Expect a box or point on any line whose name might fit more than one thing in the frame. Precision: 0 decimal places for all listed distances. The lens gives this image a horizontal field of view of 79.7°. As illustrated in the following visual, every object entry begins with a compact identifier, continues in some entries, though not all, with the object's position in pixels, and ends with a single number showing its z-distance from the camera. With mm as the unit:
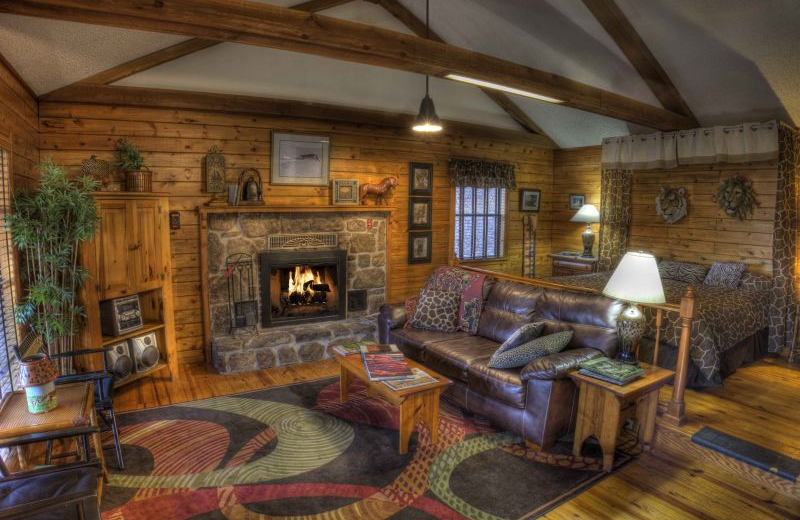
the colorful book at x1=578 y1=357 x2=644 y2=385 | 2754
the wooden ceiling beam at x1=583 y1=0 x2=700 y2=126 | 4102
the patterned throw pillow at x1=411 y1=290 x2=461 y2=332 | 4176
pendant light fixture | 3867
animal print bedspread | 3920
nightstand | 6656
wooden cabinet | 3598
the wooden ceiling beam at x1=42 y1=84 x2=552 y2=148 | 3934
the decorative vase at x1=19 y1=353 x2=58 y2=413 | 2258
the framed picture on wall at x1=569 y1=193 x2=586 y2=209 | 7049
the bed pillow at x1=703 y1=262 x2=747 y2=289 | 5160
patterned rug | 2504
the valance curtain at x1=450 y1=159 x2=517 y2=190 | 6145
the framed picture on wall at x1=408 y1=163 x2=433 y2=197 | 5844
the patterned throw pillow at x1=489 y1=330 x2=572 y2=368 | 3141
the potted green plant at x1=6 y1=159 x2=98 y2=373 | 3037
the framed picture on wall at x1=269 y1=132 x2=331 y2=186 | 4875
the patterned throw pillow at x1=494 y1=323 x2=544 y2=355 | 3301
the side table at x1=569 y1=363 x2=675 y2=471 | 2756
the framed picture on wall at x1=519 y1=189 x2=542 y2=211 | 7016
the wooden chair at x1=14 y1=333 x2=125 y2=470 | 2823
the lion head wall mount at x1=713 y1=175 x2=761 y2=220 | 5258
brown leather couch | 2951
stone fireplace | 4594
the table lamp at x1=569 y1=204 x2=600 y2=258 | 6582
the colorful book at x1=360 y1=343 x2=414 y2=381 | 3109
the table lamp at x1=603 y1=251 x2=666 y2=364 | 2895
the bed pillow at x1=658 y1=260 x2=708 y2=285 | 5477
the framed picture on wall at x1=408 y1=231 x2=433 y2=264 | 5969
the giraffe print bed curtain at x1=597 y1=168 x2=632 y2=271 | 6422
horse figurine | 5379
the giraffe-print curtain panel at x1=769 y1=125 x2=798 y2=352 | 4957
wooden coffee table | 2922
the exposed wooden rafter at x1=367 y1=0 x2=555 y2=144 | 4898
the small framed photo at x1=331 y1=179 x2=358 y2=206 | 5227
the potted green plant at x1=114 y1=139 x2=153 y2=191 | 3984
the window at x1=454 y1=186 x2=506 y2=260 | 6449
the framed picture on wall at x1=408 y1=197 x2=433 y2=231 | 5906
